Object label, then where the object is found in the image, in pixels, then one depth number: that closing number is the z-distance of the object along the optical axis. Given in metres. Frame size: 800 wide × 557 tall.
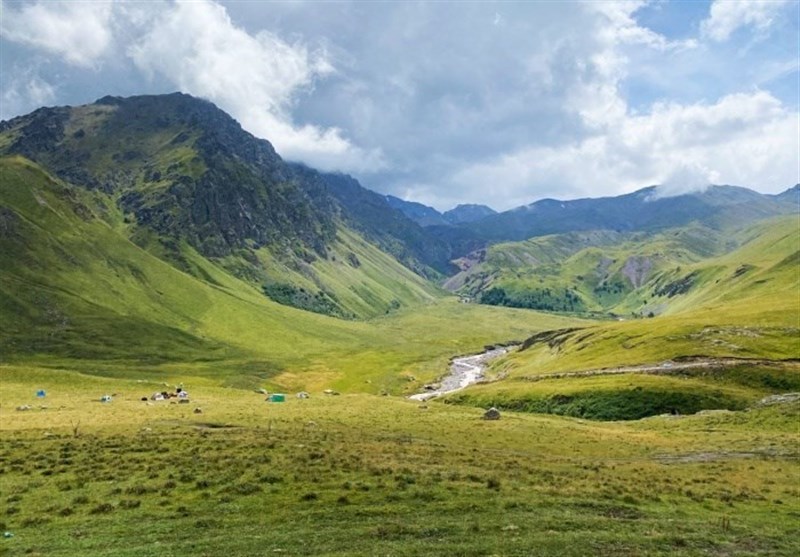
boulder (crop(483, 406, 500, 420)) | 80.80
